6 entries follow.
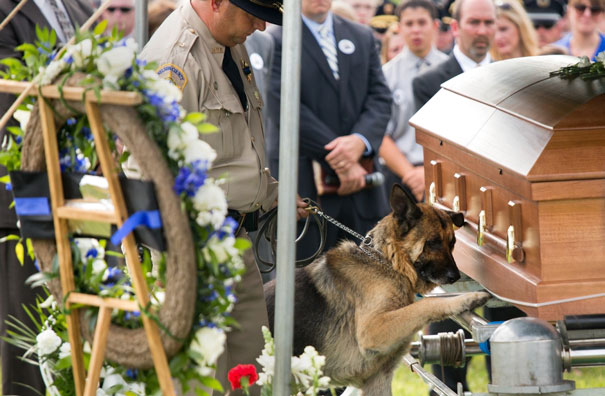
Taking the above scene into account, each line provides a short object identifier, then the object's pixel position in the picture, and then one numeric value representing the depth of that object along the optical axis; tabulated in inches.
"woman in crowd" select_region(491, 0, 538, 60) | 715.6
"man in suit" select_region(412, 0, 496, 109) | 566.8
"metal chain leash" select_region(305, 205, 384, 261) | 340.5
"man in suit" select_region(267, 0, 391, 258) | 515.7
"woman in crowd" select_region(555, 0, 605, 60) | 668.2
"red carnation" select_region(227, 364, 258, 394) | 267.9
